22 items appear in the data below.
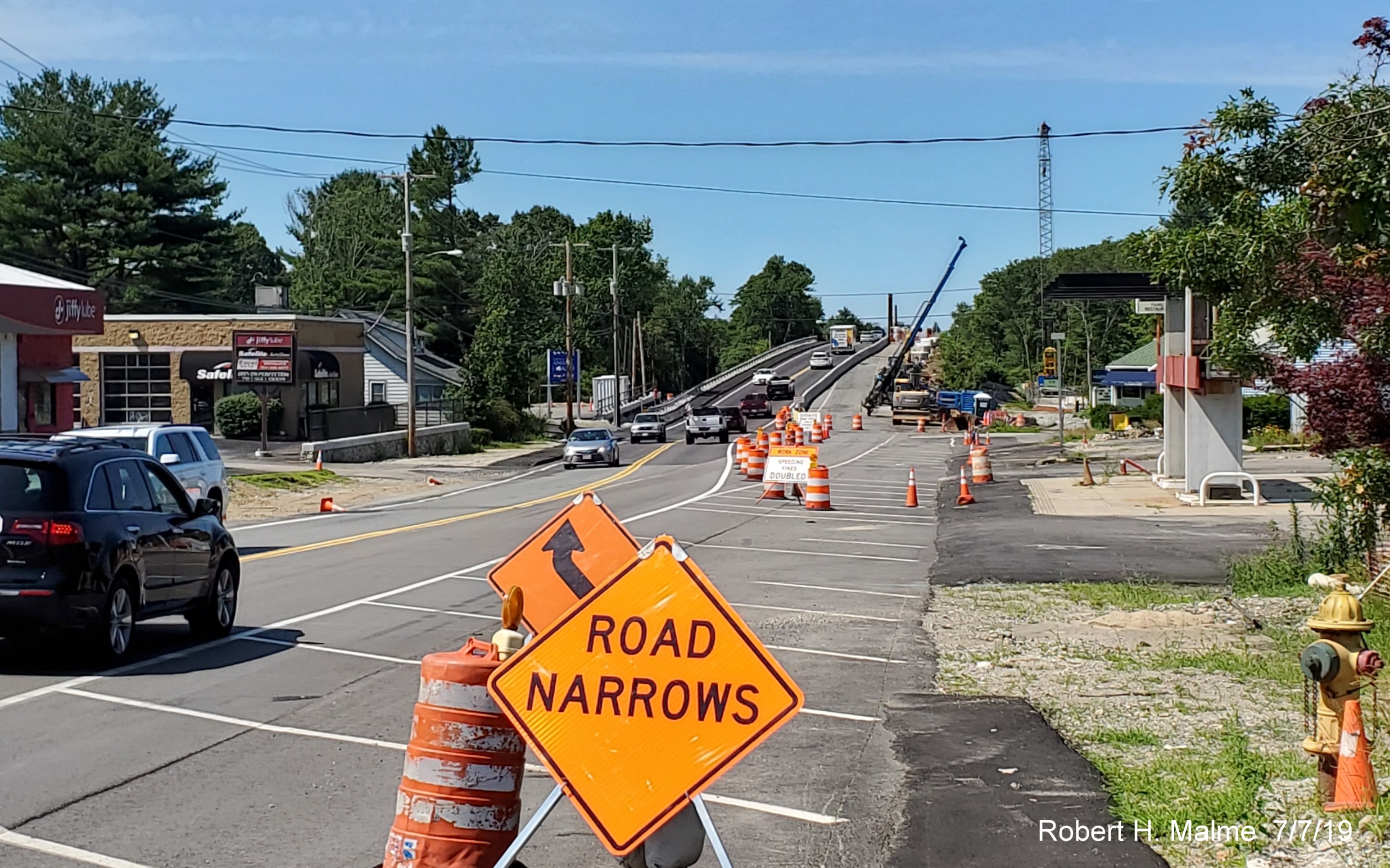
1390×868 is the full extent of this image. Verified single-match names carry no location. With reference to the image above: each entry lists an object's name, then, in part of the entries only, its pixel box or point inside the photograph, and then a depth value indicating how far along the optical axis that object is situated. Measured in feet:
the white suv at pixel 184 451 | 69.51
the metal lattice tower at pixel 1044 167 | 448.65
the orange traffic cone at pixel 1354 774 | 21.47
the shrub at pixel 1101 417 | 228.45
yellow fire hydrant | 21.91
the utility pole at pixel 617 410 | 272.90
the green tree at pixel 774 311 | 611.47
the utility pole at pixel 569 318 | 248.32
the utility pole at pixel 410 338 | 171.32
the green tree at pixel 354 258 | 339.36
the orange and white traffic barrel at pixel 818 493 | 96.73
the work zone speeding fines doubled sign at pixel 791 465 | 102.47
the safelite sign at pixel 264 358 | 162.40
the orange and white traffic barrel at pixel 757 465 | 130.31
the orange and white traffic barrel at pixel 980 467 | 117.80
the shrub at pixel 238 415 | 173.06
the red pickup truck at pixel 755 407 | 279.90
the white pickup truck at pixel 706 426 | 214.28
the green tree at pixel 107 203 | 233.35
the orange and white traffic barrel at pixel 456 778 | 18.16
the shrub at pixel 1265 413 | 186.09
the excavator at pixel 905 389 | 251.78
